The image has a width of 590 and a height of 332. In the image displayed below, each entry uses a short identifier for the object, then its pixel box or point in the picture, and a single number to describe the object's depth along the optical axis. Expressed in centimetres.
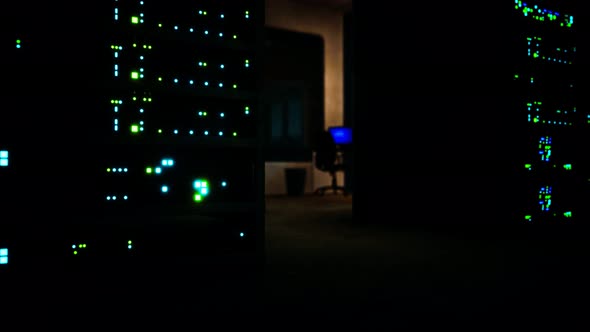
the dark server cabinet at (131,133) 164
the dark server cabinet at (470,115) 320
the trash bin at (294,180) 750
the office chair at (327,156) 699
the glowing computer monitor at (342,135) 727
